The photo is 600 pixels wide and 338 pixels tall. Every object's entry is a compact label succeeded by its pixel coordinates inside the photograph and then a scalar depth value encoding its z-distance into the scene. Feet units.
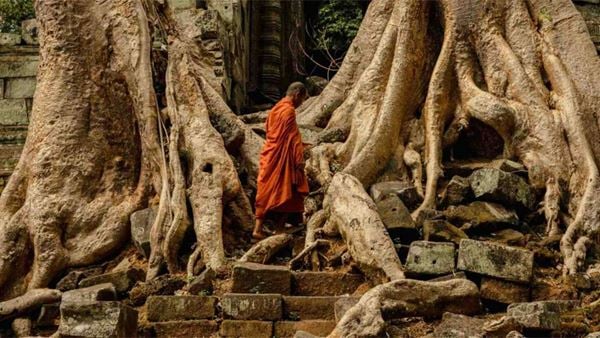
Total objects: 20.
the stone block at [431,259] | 24.23
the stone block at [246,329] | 23.03
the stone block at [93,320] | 21.86
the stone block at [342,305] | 22.34
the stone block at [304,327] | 23.02
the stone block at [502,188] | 28.50
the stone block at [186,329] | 23.47
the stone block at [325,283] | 25.30
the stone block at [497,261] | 23.97
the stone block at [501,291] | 23.89
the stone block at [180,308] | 23.85
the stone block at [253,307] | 23.41
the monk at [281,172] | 28.96
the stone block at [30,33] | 43.45
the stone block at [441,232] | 26.50
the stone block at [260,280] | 24.56
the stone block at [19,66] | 42.70
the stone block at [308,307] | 23.82
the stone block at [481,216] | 27.78
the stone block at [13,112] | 41.73
